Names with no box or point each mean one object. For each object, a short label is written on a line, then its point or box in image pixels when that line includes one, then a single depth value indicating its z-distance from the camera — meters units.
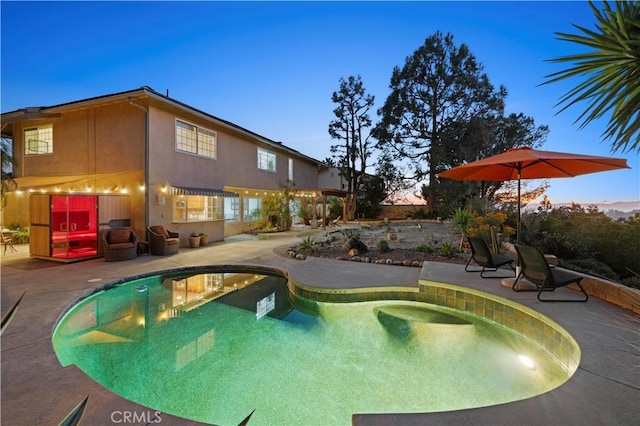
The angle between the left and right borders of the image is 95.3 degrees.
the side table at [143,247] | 10.76
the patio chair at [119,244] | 9.65
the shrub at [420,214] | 24.01
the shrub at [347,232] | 14.06
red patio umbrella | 4.96
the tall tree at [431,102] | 23.34
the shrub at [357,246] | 10.75
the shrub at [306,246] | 11.36
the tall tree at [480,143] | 22.33
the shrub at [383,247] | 10.66
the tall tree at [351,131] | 26.66
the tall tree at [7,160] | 7.76
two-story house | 10.45
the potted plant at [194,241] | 12.68
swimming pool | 3.49
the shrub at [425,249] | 10.02
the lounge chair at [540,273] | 4.94
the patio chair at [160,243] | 10.80
